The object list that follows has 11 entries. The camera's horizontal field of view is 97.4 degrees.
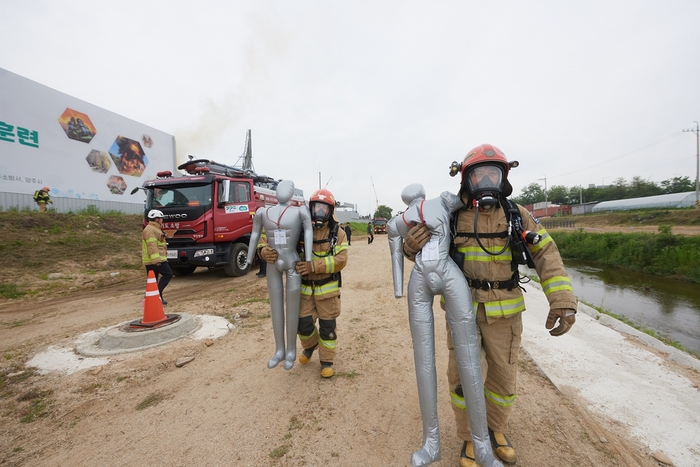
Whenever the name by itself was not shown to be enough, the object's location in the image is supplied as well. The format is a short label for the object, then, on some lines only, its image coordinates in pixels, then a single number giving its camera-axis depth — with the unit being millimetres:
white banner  12234
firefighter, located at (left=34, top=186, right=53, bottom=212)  11922
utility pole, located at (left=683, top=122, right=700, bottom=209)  30030
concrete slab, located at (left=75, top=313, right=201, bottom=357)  3936
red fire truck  7676
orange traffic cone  4465
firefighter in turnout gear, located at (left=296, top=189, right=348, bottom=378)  3256
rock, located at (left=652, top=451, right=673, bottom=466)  2084
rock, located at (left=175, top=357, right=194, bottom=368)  3598
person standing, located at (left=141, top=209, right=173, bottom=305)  5699
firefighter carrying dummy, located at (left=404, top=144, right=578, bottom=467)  2002
